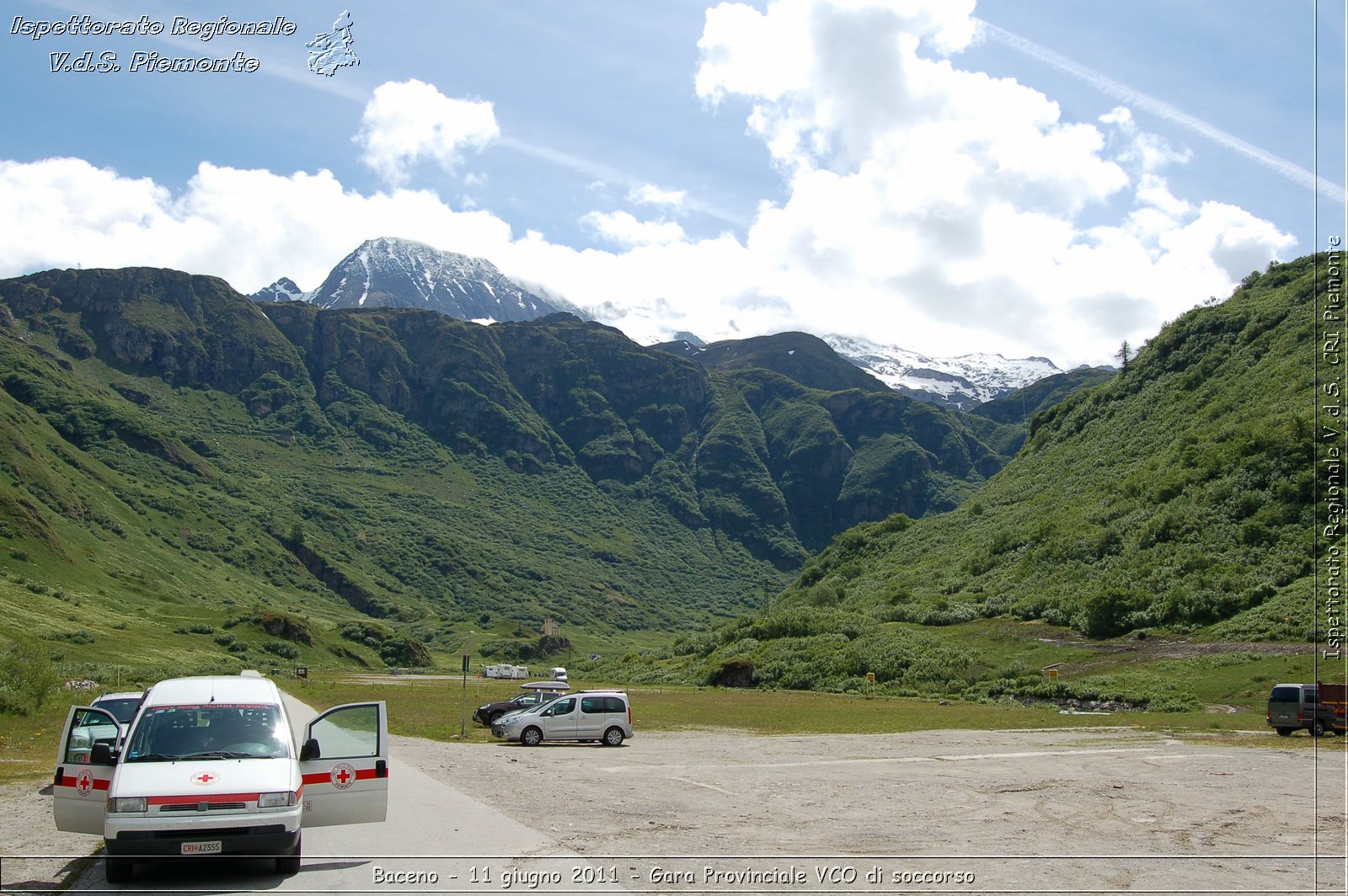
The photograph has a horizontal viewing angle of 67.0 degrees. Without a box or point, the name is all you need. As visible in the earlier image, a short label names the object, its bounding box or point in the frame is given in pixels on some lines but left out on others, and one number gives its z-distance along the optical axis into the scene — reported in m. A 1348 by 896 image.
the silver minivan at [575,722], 32.66
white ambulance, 10.75
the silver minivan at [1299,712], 31.89
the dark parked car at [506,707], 37.63
